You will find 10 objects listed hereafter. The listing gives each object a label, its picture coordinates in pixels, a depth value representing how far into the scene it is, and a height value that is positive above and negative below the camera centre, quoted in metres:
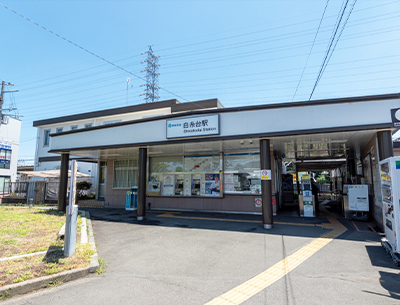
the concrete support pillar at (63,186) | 13.55 -0.23
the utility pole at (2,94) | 26.20 +9.43
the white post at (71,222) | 5.62 -0.94
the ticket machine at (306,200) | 10.98 -0.82
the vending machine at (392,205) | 5.59 -0.57
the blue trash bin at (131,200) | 14.45 -1.07
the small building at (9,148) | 29.84 +4.27
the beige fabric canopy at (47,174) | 17.82 +0.58
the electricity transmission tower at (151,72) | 43.38 +19.57
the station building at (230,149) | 8.08 +1.64
